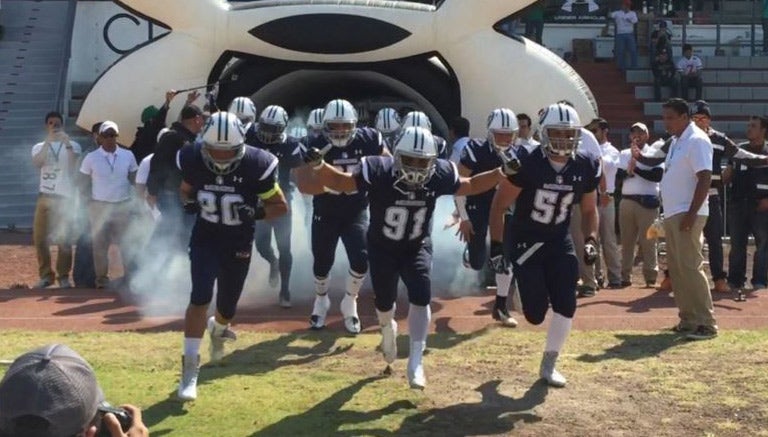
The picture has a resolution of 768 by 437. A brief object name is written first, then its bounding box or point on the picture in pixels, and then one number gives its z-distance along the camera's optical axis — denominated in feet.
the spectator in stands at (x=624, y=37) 71.20
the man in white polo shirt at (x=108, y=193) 39.50
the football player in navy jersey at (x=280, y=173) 33.58
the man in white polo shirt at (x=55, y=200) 40.65
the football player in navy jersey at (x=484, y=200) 31.22
